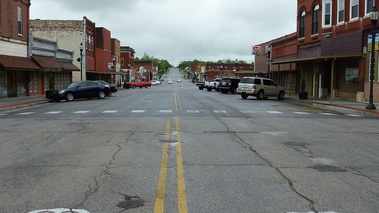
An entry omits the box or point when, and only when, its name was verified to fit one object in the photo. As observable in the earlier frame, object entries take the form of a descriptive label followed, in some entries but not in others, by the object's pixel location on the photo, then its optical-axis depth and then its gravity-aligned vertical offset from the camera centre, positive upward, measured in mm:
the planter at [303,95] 31166 -843
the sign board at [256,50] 58716 +5052
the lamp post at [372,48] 20703 +1942
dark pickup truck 45094 -144
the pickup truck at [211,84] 55062 -53
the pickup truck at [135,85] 73188 -371
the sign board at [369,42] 24484 +2630
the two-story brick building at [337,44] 26438 +3191
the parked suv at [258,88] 32156 -329
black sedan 29938 -678
